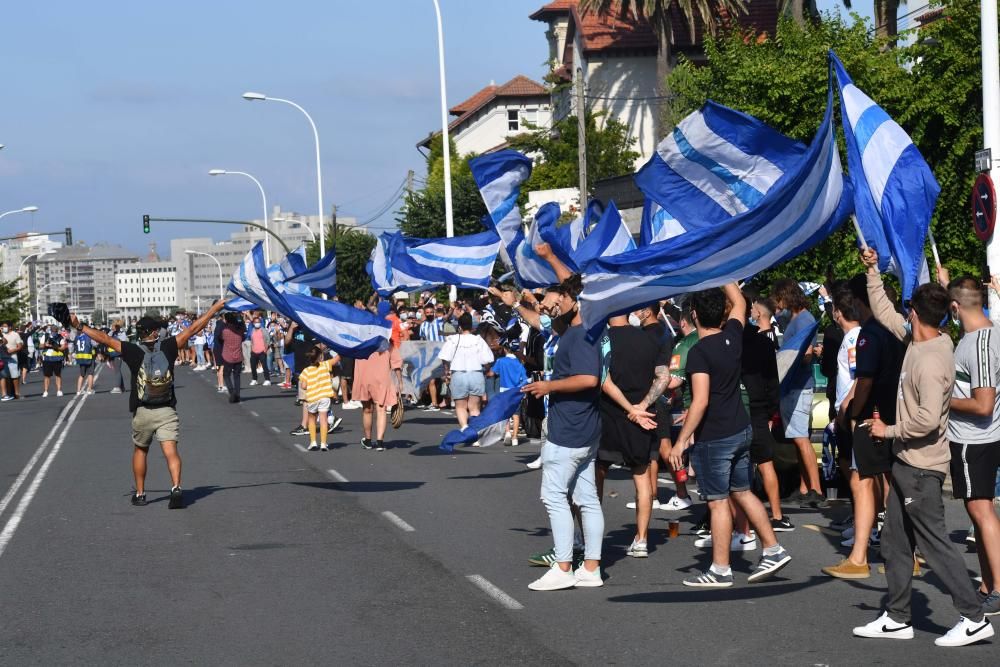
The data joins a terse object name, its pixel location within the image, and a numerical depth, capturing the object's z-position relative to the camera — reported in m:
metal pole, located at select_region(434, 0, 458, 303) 33.97
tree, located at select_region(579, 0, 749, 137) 51.09
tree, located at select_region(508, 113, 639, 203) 57.16
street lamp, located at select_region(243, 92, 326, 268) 47.66
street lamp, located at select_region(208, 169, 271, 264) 61.91
